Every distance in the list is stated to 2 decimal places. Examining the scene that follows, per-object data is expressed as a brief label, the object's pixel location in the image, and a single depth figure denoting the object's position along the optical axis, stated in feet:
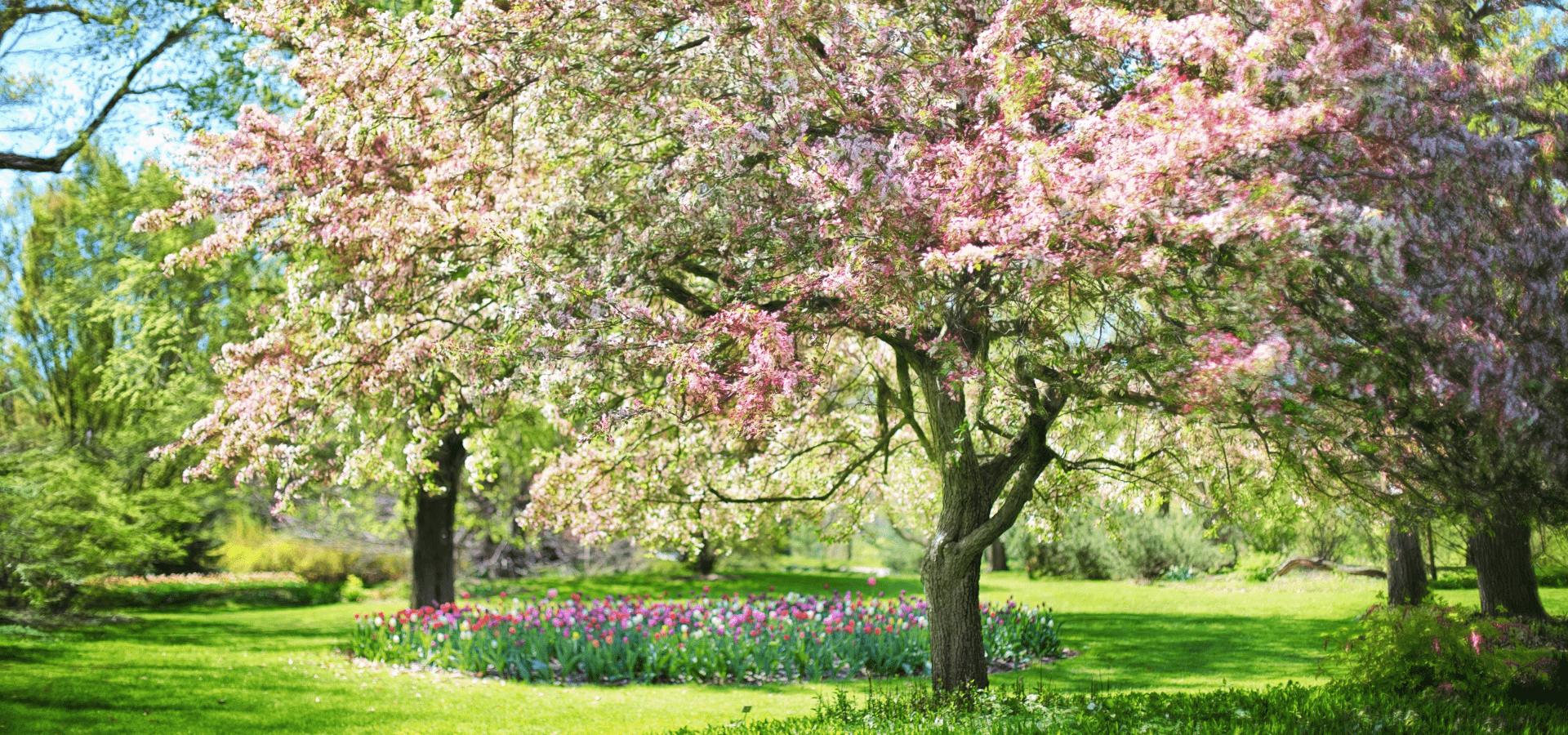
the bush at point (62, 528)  35.58
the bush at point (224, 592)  73.00
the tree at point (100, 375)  40.60
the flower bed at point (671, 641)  37.63
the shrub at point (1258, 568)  78.43
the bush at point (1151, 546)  83.20
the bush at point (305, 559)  87.81
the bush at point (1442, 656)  24.62
